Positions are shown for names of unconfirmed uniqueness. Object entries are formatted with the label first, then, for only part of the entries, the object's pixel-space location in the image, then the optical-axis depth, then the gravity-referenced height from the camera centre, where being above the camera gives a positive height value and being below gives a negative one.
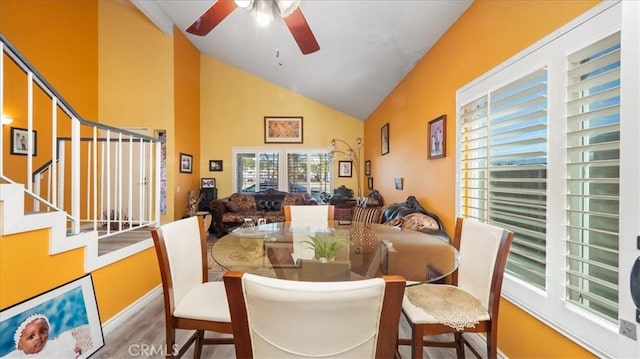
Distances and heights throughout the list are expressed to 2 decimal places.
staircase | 1.47 +0.07
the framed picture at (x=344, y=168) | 6.85 +0.27
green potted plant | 1.74 -0.46
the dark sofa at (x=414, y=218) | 2.51 -0.40
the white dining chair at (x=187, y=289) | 1.40 -0.65
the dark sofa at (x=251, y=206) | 5.38 -0.57
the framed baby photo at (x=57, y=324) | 1.44 -0.85
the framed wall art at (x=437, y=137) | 2.62 +0.42
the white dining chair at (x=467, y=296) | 1.33 -0.66
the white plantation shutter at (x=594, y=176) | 1.13 +0.02
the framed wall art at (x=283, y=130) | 6.69 +1.19
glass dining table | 1.51 -0.50
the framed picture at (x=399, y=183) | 3.95 -0.06
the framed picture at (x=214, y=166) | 6.52 +0.30
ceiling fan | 2.14 +1.44
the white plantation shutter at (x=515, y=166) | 1.52 +0.08
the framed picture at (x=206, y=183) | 6.36 -0.11
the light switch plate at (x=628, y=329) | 0.81 -0.45
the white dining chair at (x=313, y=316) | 0.71 -0.37
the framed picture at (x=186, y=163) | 5.45 +0.32
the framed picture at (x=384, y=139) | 4.70 +0.70
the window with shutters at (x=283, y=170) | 6.69 +0.21
